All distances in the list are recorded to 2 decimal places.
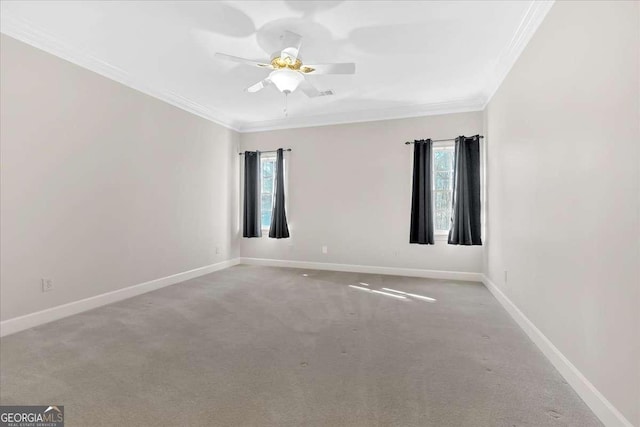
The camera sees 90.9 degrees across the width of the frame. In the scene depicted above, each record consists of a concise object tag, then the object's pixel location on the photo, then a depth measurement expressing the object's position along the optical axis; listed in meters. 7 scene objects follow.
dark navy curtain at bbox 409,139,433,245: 4.96
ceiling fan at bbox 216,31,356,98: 2.87
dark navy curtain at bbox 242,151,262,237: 6.04
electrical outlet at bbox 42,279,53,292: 3.04
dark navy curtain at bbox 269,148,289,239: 5.82
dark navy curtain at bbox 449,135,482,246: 4.69
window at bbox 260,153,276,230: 6.20
